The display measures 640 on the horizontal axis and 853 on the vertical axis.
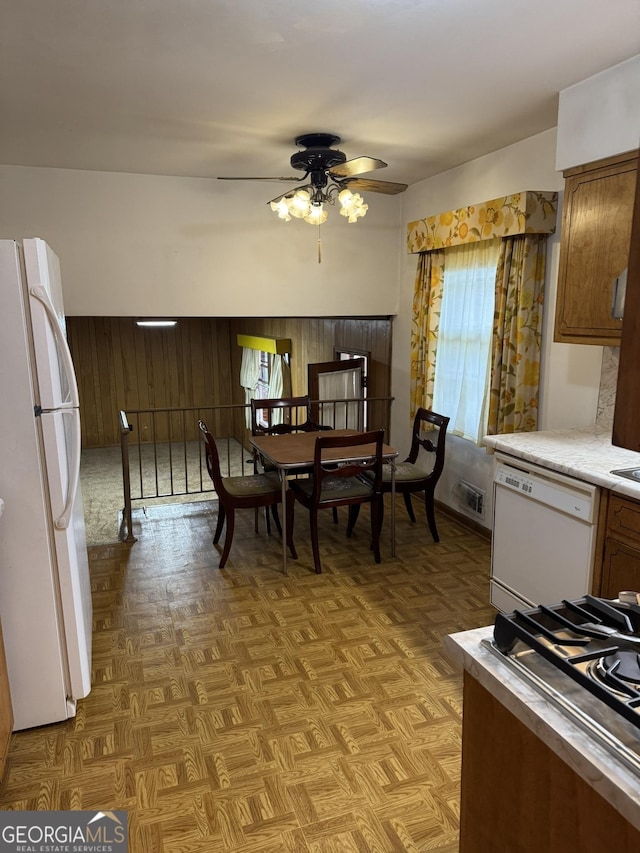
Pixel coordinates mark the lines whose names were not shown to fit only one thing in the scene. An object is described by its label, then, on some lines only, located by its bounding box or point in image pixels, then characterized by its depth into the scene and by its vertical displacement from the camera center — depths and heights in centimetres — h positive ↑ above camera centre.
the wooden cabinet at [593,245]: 258 +36
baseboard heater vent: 422 -127
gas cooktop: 94 -60
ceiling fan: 332 +80
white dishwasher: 239 -93
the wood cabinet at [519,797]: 93 -82
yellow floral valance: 331 +64
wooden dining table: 357 -82
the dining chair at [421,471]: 406 -104
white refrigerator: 204 -63
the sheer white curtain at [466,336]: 395 -9
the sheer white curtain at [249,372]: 889 -74
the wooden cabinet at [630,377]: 94 -9
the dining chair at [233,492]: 364 -106
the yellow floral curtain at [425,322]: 445 +1
